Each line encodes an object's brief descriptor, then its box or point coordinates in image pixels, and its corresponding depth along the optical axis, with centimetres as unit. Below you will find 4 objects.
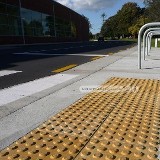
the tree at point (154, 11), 3811
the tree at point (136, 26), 5774
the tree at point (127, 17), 6308
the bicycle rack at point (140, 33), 400
